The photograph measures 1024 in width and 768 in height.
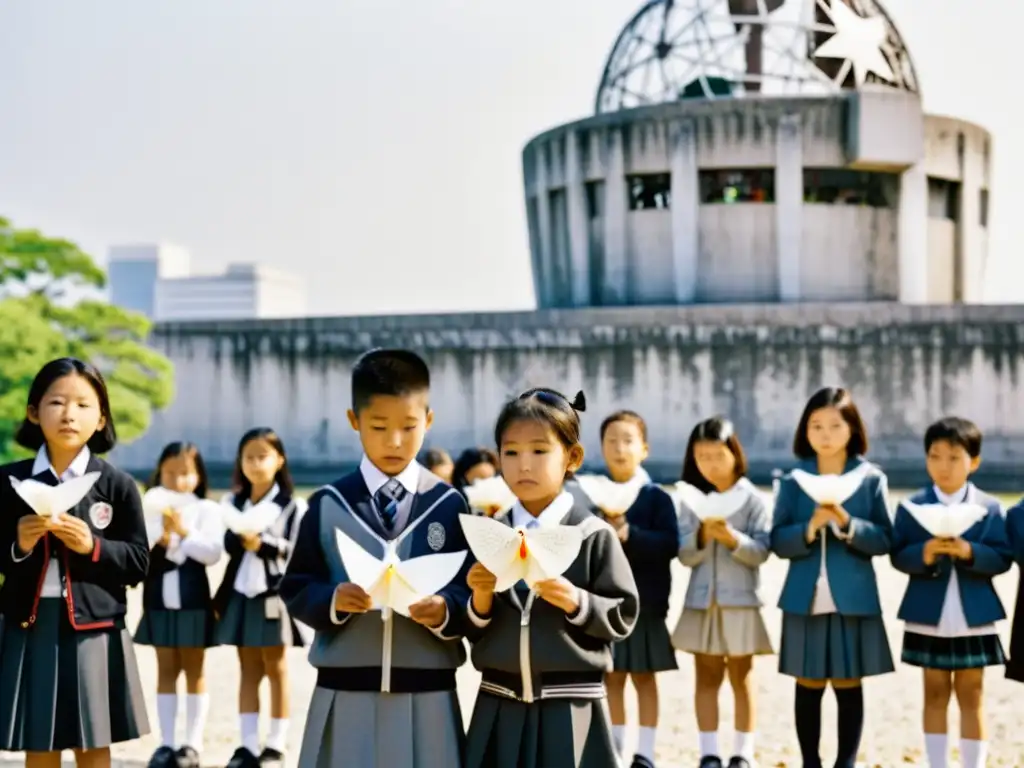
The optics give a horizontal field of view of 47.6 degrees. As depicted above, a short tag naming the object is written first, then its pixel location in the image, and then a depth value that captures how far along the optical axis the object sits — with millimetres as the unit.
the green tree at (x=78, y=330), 19031
